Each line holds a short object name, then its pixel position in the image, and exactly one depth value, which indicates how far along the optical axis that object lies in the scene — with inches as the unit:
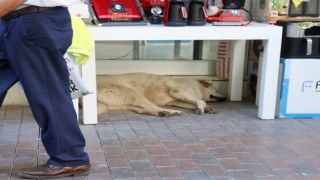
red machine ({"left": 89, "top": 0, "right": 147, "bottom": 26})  142.6
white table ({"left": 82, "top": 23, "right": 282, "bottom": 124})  139.6
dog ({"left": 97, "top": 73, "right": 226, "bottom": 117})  162.1
